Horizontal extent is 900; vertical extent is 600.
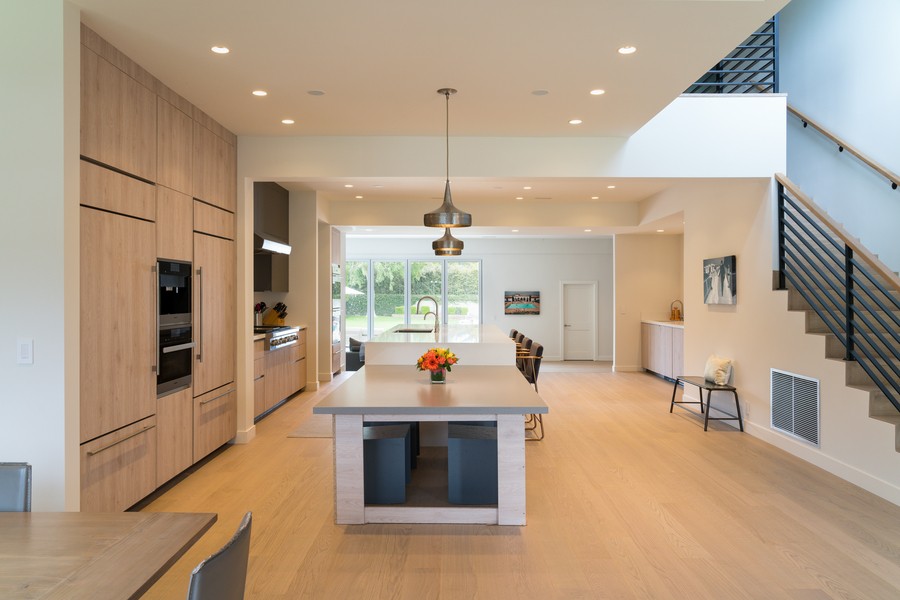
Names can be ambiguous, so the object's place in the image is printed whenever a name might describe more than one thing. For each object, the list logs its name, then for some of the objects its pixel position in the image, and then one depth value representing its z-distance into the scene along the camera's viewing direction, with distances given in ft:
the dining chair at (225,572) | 3.96
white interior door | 42.80
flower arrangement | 12.77
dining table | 4.45
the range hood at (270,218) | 22.25
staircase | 13.87
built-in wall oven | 13.09
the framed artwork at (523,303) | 42.80
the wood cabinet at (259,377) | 20.71
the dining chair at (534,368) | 19.28
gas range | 21.95
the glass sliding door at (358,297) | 43.27
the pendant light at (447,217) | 14.43
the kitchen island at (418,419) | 11.03
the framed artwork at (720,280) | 20.03
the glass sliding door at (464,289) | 43.32
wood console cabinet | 29.68
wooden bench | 19.57
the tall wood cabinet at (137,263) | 10.56
